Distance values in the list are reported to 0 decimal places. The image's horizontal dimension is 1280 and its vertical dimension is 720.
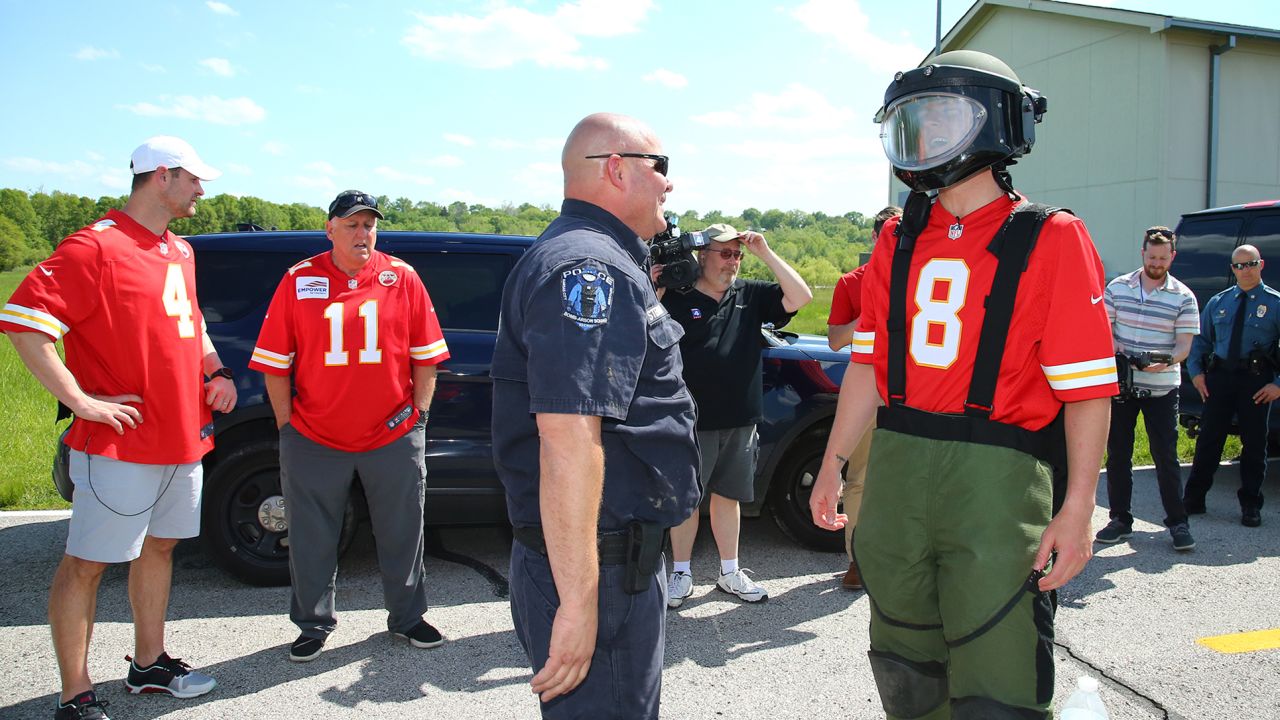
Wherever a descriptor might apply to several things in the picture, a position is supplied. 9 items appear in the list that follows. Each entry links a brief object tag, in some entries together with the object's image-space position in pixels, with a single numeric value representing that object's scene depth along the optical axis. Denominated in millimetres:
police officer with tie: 5867
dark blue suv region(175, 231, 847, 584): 4652
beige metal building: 15766
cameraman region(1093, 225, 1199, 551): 5477
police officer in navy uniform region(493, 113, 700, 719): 1803
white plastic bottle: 2248
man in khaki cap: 4430
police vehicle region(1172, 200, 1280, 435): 6770
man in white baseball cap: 3117
